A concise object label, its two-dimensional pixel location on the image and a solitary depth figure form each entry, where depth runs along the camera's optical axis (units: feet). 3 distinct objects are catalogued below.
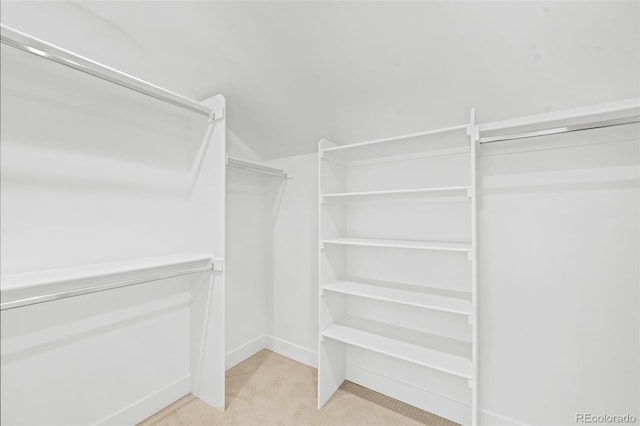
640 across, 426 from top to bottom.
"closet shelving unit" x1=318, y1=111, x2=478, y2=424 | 6.03
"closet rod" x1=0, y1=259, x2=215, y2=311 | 3.91
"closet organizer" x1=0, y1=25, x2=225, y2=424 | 4.50
